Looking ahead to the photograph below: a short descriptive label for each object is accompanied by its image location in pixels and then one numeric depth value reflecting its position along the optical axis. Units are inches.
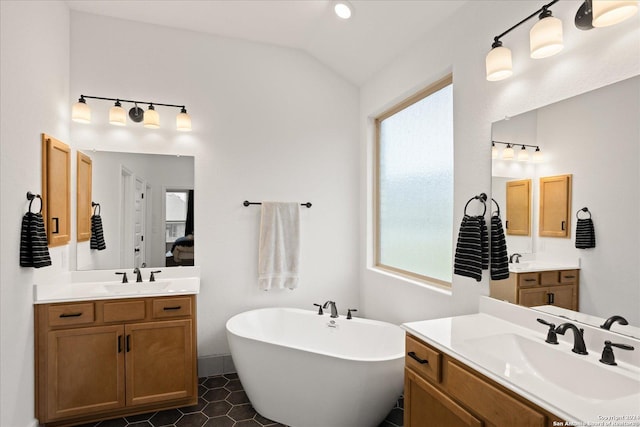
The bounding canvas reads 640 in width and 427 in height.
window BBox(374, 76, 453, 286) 100.7
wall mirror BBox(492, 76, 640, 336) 53.6
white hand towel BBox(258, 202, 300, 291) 127.7
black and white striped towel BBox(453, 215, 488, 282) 77.7
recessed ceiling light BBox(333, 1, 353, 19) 102.9
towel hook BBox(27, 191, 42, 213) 85.7
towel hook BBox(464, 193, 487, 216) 80.3
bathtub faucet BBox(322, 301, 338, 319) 118.3
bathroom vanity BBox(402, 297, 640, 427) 43.8
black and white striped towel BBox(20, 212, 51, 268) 83.0
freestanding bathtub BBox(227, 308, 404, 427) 84.5
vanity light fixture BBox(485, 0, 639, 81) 48.1
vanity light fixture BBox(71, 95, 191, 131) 104.2
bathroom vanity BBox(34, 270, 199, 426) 91.6
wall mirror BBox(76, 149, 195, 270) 115.1
